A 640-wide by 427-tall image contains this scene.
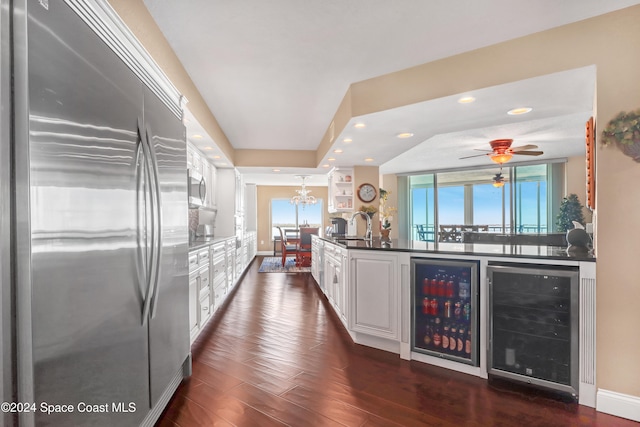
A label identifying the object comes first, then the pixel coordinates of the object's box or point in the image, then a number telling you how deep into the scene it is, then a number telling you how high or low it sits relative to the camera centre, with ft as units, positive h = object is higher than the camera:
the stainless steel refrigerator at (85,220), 2.88 -0.08
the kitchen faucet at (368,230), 13.72 -0.83
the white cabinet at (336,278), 10.78 -2.58
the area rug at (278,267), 23.56 -4.36
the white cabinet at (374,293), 9.21 -2.44
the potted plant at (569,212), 19.70 -0.09
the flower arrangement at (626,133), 6.15 +1.51
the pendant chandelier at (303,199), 32.35 +1.34
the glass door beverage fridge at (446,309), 8.07 -2.60
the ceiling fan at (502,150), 14.34 +2.79
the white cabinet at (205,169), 13.66 +2.14
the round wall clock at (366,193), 18.72 +1.07
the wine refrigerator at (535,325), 6.93 -2.62
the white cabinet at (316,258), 18.02 -2.84
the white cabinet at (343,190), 18.98 +1.27
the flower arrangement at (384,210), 14.64 +0.03
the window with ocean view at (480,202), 23.03 +0.73
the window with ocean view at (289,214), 36.45 -0.26
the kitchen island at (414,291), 6.72 -2.18
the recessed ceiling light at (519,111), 9.23 +2.93
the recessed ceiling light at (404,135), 11.78 +2.85
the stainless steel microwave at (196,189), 11.91 +0.89
